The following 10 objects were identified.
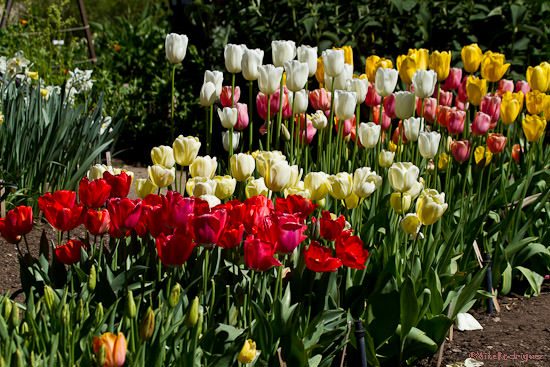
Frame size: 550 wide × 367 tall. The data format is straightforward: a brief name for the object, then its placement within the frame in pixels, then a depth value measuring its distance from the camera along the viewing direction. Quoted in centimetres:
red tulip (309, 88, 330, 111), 272
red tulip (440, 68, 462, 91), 310
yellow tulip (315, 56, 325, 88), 281
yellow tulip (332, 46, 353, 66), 288
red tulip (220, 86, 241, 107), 263
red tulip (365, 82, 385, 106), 285
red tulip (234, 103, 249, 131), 259
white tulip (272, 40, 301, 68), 252
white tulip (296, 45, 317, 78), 253
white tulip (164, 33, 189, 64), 250
